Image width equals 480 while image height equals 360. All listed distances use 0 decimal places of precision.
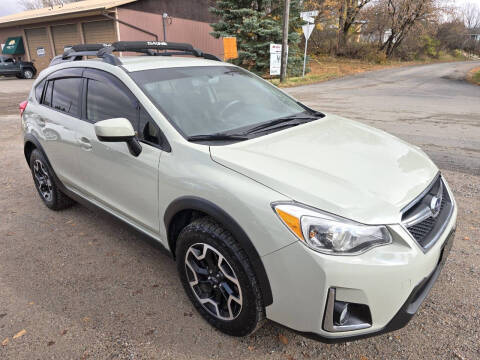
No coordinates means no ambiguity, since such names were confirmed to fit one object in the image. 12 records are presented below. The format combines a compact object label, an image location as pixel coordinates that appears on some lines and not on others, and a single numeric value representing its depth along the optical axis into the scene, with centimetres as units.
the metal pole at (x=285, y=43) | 1557
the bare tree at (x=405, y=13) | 2920
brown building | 2050
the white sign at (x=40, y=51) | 2499
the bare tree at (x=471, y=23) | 6968
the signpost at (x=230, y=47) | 1559
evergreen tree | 1723
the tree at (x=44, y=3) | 5180
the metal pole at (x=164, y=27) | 2204
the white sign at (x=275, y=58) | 1672
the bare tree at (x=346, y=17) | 2933
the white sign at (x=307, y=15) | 1753
